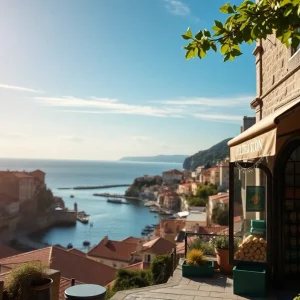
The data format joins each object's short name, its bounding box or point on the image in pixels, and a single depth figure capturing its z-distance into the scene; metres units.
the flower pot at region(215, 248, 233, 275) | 7.07
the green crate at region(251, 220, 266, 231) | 6.93
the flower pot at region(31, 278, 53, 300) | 4.29
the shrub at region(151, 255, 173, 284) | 22.14
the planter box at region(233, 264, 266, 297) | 5.80
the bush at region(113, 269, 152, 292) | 21.17
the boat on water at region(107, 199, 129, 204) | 127.68
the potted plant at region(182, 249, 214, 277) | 6.86
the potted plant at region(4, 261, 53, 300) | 4.25
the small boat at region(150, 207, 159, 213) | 109.91
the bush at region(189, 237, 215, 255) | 7.95
